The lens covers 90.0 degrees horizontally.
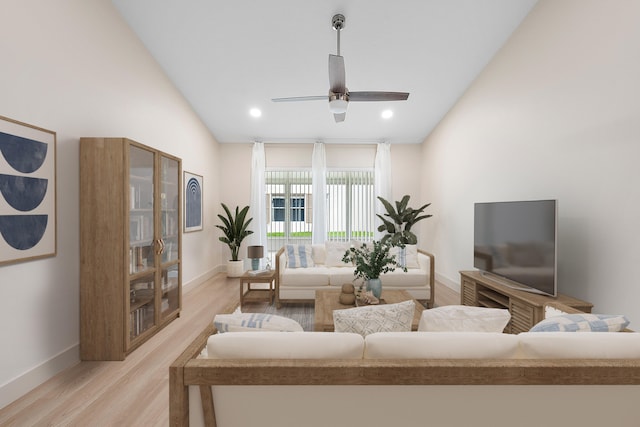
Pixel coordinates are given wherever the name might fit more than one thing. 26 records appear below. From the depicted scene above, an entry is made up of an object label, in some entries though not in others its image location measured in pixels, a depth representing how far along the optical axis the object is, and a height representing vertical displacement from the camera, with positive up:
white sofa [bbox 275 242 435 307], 4.18 -0.89
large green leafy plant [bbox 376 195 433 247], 5.48 -0.16
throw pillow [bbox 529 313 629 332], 1.50 -0.53
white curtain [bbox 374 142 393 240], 6.41 +0.78
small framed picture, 4.91 +0.18
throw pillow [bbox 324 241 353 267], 4.69 -0.58
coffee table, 2.60 -0.90
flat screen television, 2.84 -0.31
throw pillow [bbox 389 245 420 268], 4.50 -0.62
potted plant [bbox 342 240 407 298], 3.22 -0.55
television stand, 2.71 -0.86
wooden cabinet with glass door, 2.69 -0.31
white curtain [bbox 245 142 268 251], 6.36 +0.26
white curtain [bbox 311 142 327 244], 6.42 +0.38
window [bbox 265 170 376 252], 6.65 +0.14
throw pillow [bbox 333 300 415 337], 1.60 -0.54
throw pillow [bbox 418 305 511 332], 1.57 -0.53
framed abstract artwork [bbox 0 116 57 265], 2.08 +0.15
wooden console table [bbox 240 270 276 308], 4.19 -1.05
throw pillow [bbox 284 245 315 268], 4.45 -0.61
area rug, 3.72 -1.24
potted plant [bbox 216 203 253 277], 5.80 -0.41
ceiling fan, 2.73 +1.14
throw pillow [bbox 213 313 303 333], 1.48 -0.52
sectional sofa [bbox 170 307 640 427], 1.16 -0.64
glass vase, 3.23 -0.75
